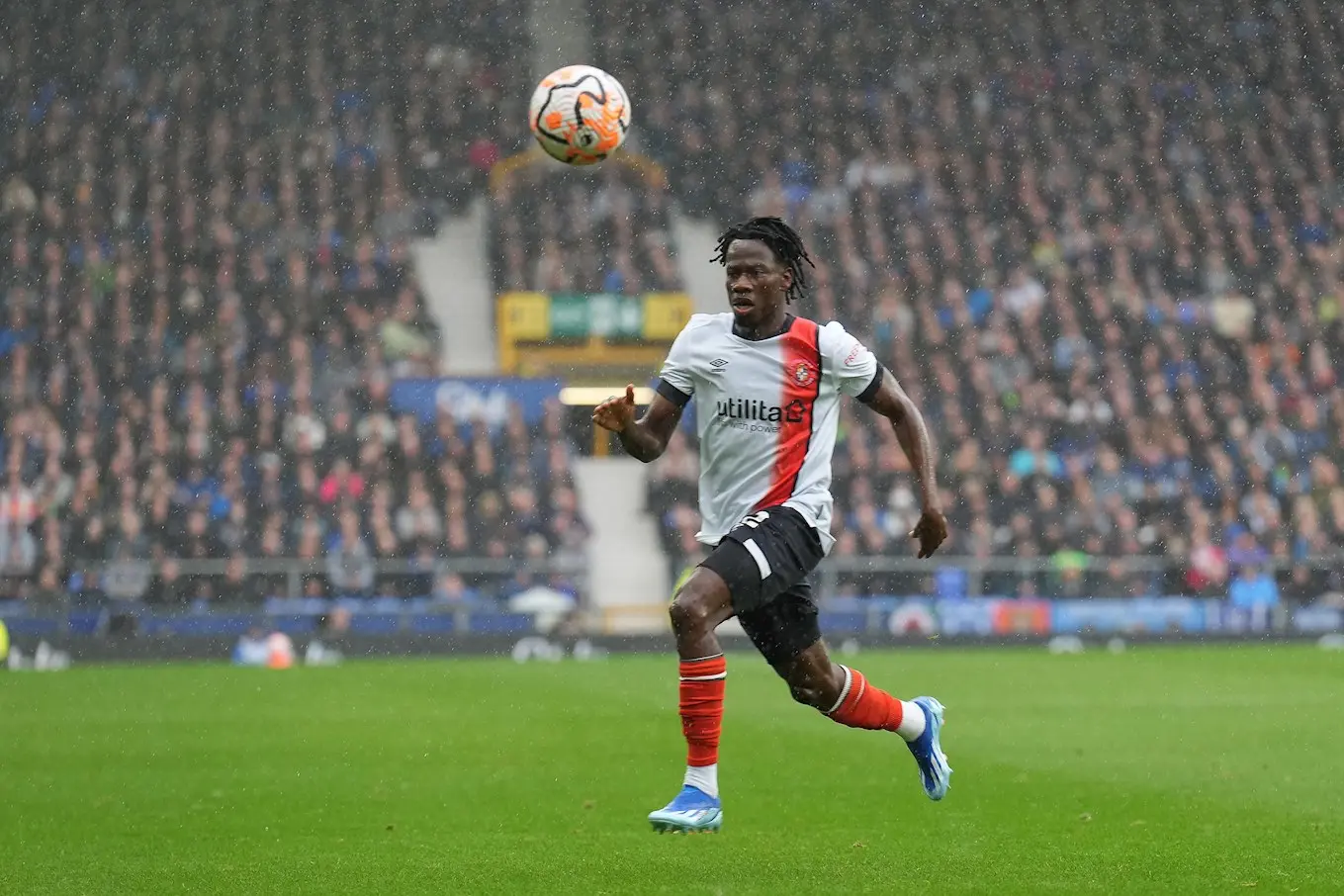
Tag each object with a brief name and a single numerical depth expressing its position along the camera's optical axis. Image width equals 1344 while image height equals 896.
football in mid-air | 17.23
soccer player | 13.34
